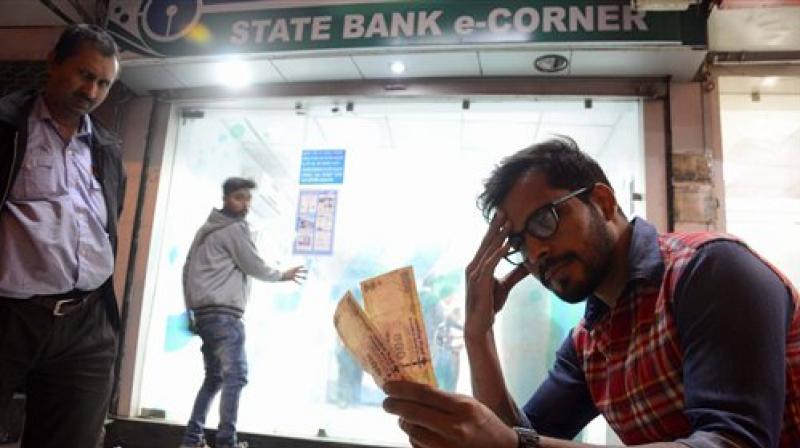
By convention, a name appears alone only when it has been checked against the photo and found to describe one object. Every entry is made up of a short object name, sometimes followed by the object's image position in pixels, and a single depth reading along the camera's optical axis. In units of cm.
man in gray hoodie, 341
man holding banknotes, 82
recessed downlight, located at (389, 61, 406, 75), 376
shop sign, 333
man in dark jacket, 170
